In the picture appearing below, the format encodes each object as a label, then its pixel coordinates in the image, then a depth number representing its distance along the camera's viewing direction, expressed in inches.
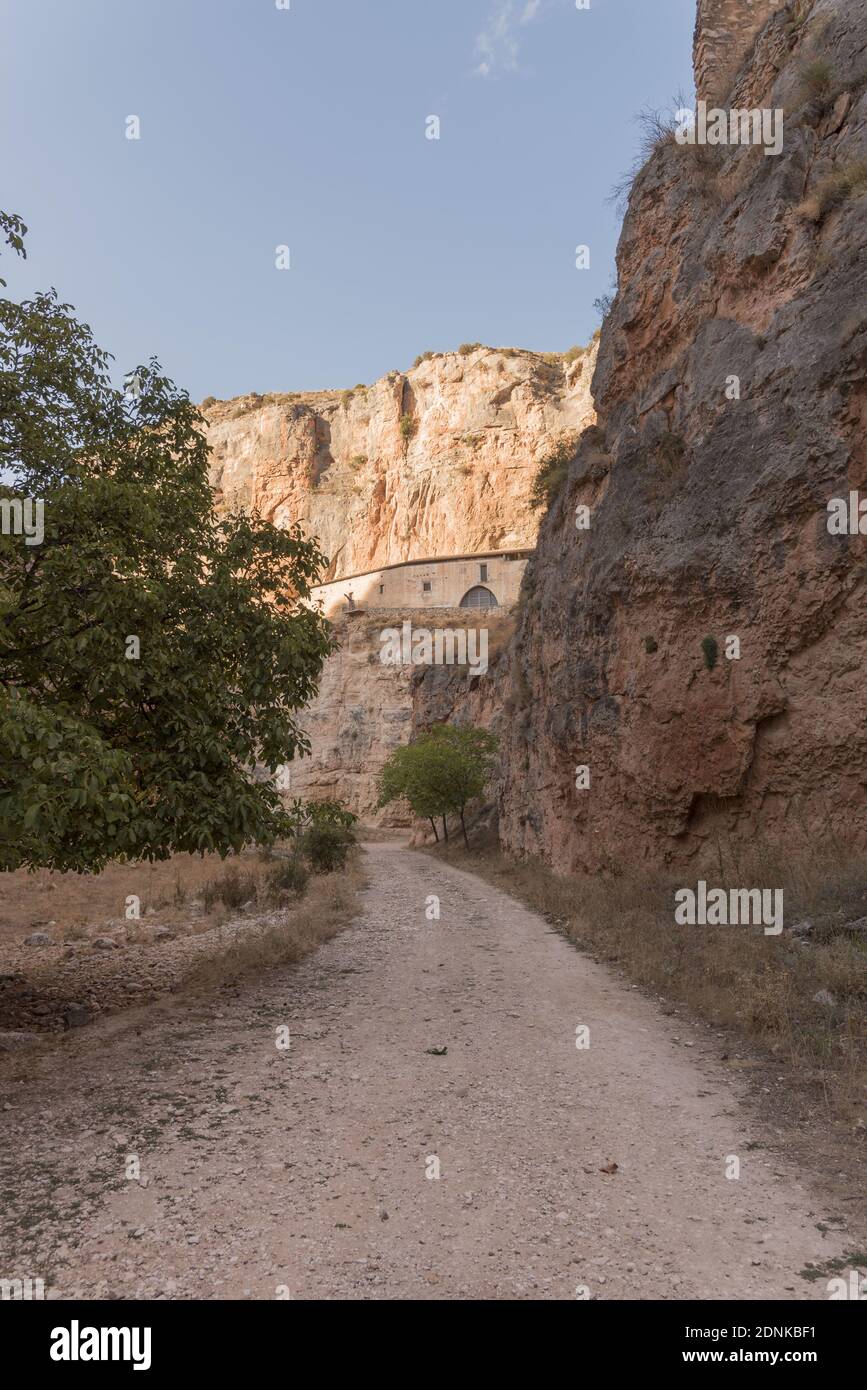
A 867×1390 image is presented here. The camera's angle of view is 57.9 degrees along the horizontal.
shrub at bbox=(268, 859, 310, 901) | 733.3
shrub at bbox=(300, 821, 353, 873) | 959.0
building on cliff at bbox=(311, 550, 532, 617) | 2281.0
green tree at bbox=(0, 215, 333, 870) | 244.7
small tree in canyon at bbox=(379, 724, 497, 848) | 1353.3
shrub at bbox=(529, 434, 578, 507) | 889.5
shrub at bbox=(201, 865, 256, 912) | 676.1
